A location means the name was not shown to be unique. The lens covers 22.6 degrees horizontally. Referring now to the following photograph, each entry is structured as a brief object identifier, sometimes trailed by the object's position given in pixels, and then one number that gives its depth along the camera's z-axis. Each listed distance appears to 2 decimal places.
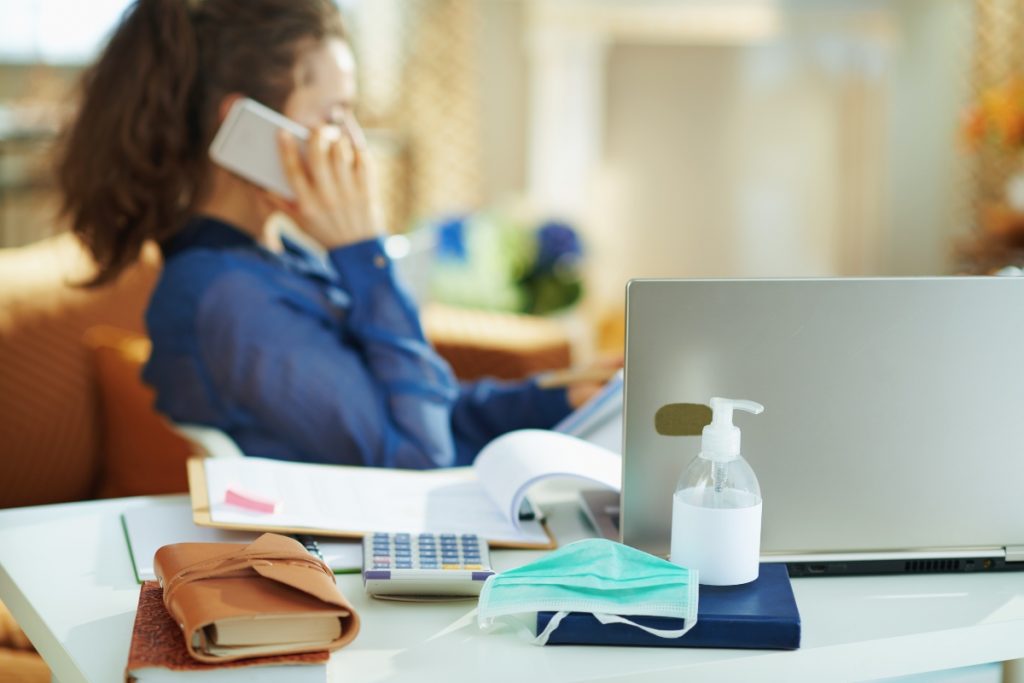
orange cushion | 3.76
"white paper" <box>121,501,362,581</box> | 2.19
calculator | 2.10
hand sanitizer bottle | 2.06
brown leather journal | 1.95
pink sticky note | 2.25
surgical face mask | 2.01
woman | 2.62
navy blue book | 2.01
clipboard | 2.21
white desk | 1.99
